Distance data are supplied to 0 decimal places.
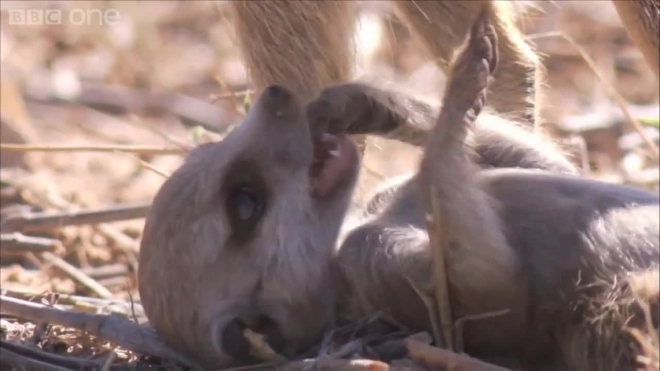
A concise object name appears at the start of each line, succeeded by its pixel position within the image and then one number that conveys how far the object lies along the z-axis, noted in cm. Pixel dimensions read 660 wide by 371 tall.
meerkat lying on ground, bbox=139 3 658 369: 650
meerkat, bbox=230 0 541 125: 905
